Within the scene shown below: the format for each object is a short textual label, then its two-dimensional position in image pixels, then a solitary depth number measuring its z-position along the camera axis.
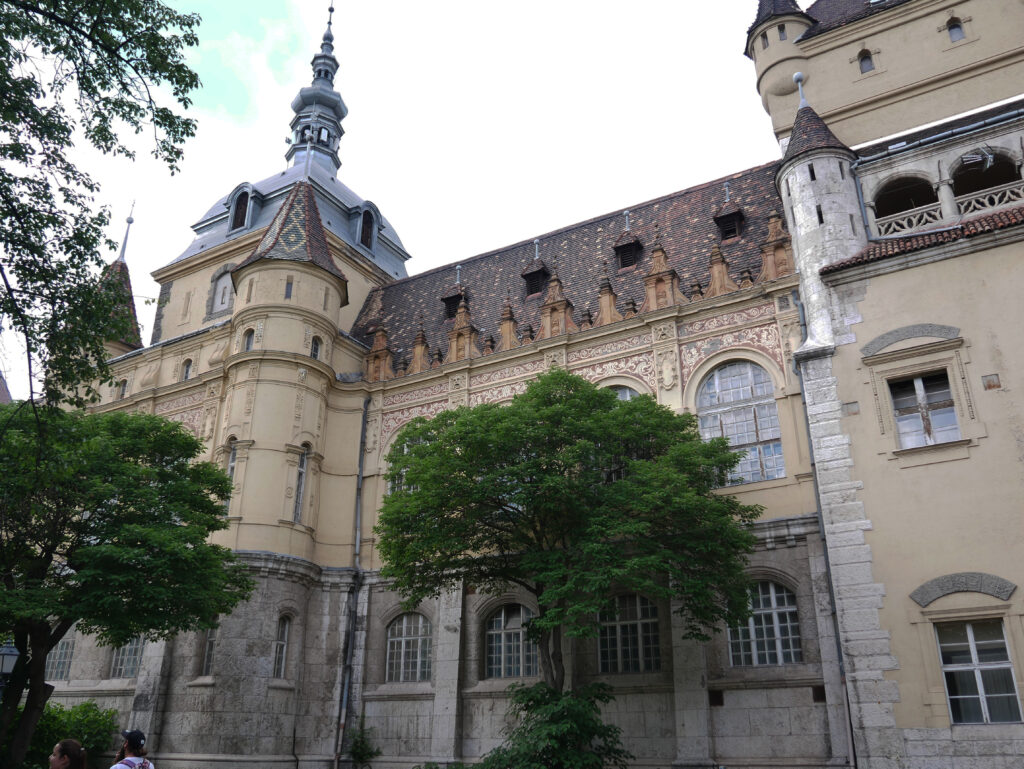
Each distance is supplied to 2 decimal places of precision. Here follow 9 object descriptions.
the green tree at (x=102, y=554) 16.94
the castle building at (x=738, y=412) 15.75
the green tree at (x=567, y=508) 16.80
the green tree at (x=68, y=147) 10.80
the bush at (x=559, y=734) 15.73
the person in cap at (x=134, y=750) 7.75
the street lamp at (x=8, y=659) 16.47
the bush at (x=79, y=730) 22.02
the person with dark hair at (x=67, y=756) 7.06
